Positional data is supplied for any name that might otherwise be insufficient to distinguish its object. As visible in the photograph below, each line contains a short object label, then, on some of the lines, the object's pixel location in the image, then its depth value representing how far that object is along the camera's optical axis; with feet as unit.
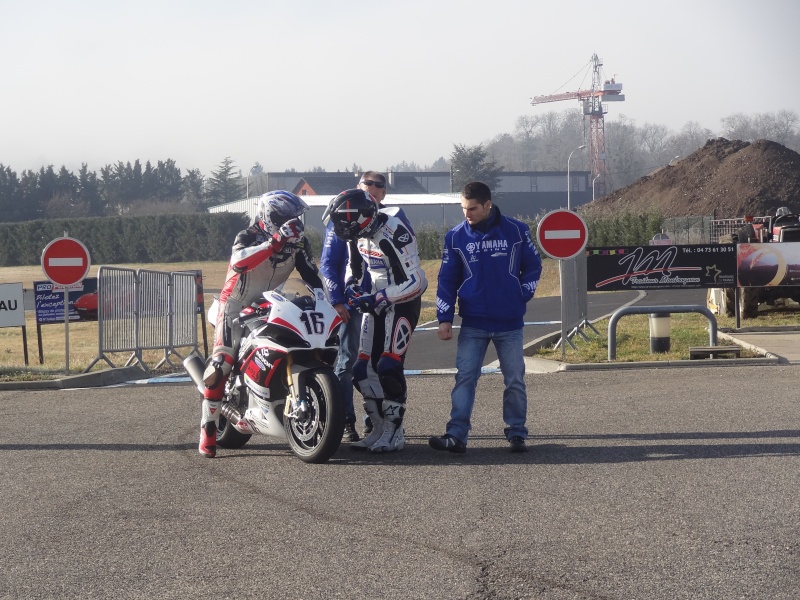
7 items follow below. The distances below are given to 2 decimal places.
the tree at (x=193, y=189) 394.11
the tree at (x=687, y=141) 472.44
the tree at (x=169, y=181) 388.57
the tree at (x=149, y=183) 380.78
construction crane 395.75
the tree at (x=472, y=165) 331.36
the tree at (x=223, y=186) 398.62
